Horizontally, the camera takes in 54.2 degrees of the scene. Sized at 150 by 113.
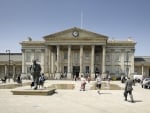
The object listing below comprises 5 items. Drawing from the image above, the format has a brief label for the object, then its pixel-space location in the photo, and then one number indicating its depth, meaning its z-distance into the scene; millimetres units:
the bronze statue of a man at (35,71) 12584
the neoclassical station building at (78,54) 37552
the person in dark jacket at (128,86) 9632
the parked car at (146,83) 18376
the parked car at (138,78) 30209
